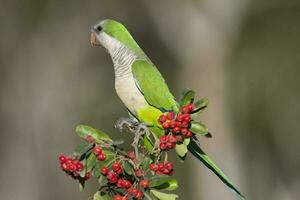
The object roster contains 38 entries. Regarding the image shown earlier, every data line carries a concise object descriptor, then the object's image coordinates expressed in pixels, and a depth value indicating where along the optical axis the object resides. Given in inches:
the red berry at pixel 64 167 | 271.3
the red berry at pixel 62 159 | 273.4
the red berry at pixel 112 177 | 270.2
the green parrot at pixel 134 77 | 340.5
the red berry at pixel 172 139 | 276.7
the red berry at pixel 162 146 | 275.7
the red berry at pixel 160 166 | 276.9
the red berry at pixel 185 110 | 276.2
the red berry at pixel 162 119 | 282.8
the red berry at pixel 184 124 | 273.9
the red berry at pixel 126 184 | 268.8
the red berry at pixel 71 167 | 270.4
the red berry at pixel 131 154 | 271.6
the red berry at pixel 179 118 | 273.4
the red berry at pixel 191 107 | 276.5
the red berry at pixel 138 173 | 267.6
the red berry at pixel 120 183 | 269.4
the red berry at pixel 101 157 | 272.2
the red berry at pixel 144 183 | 266.1
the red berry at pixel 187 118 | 273.9
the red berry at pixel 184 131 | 276.3
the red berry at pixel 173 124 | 276.1
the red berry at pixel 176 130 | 276.1
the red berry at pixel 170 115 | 282.2
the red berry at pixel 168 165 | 278.3
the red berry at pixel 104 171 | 271.7
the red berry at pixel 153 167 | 273.6
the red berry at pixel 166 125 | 280.1
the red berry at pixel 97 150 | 272.2
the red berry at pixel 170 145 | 276.1
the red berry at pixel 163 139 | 276.4
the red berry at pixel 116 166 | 269.1
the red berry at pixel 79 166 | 271.2
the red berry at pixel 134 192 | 266.2
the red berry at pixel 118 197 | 269.4
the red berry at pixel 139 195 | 266.5
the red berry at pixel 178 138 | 278.0
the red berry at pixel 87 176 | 274.6
